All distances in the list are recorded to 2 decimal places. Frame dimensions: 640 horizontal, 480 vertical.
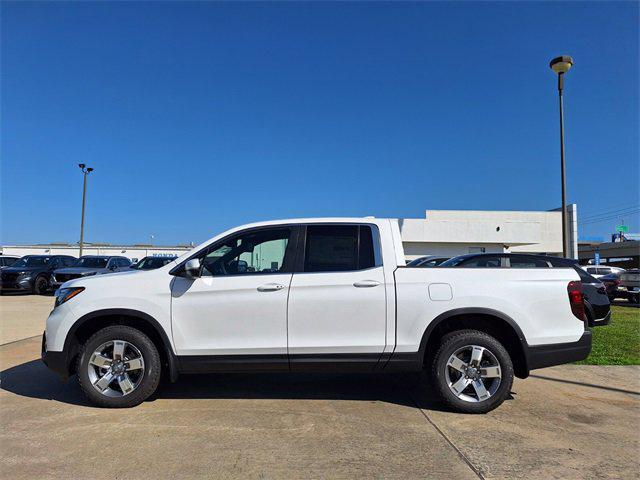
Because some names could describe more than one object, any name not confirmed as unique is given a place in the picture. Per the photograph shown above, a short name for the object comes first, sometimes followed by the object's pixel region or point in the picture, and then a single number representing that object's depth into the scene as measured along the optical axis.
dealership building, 35.38
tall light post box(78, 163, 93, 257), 29.62
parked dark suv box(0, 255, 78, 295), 18.55
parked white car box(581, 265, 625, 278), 25.87
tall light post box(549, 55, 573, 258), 11.95
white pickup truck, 4.70
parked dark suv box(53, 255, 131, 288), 17.39
